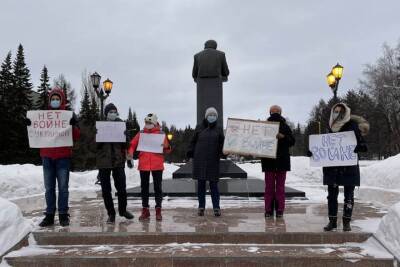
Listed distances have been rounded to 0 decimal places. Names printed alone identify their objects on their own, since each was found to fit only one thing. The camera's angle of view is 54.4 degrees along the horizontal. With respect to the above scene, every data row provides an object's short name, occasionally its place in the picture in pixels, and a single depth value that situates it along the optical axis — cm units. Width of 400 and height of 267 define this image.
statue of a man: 1149
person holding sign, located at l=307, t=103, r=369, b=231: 581
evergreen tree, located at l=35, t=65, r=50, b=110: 5112
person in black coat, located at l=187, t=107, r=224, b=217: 689
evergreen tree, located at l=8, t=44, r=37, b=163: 4134
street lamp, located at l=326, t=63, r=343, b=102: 1535
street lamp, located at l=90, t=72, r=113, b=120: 1779
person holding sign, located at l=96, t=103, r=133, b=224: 633
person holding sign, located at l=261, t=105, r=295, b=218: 672
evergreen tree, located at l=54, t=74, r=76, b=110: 6448
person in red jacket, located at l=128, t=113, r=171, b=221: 673
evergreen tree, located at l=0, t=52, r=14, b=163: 4078
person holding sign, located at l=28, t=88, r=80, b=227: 615
